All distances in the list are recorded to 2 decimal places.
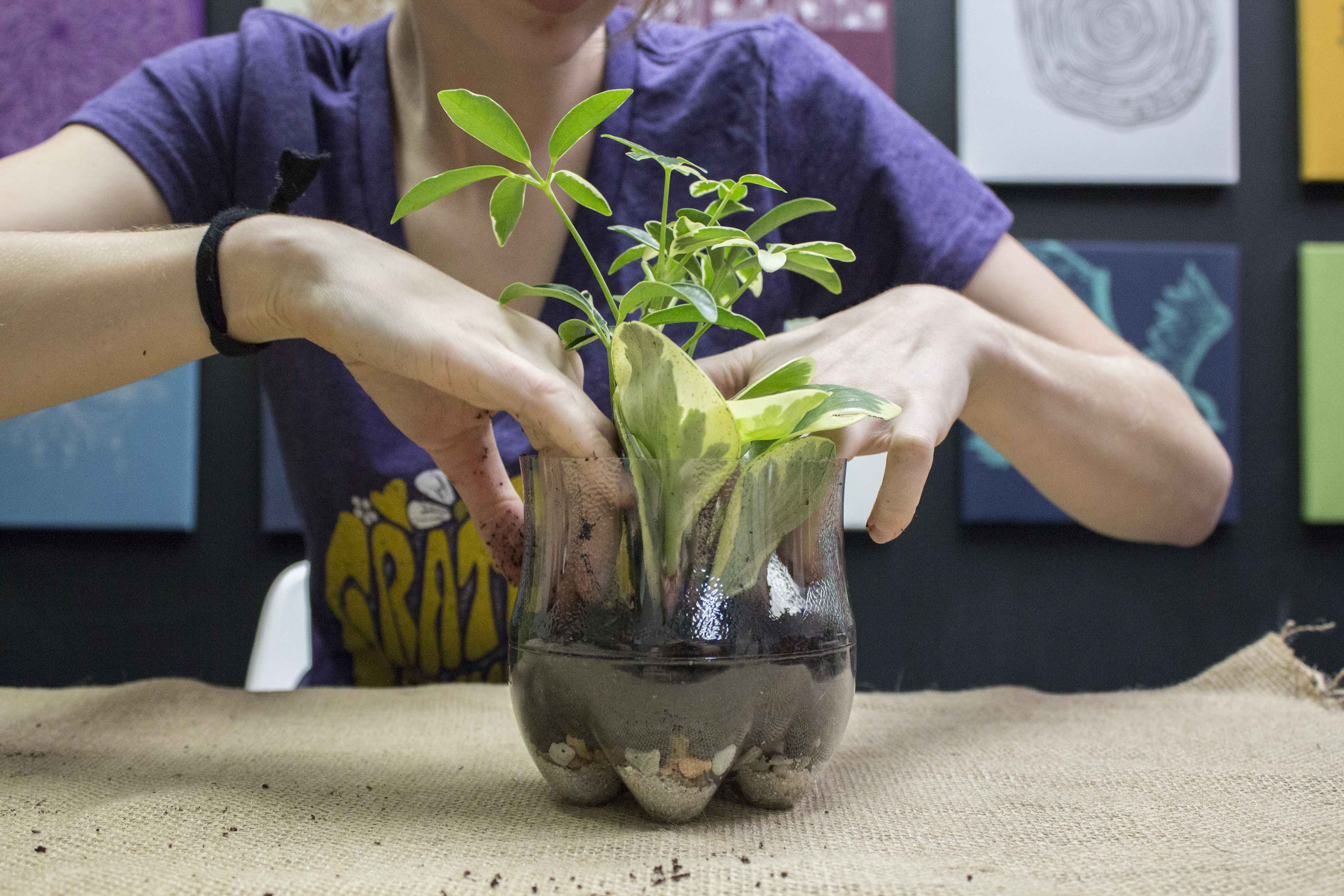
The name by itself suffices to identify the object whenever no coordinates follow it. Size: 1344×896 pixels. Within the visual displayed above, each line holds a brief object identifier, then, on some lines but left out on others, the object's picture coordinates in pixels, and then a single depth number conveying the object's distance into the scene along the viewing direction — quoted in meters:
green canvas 1.57
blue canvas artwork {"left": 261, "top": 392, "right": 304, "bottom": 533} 1.48
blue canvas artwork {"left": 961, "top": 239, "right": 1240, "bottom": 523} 1.54
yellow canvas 1.57
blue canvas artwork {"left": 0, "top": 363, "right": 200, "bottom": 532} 1.45
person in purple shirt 0.72
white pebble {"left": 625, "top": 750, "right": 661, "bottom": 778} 0.39
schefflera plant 0.38
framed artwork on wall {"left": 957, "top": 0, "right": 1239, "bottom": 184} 1.54
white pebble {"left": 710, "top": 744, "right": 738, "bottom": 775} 0.39
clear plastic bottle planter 0.38
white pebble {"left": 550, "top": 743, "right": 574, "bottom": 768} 0.42
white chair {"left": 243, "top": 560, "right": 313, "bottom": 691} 1.07
